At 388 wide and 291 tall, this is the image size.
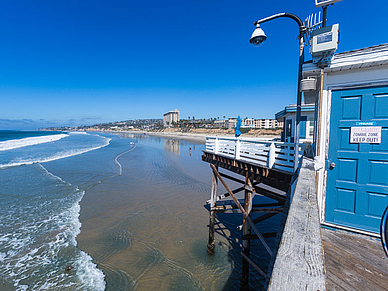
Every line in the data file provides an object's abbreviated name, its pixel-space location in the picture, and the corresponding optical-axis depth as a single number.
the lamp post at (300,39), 4.82
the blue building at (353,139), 3.94
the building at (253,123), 149.99
